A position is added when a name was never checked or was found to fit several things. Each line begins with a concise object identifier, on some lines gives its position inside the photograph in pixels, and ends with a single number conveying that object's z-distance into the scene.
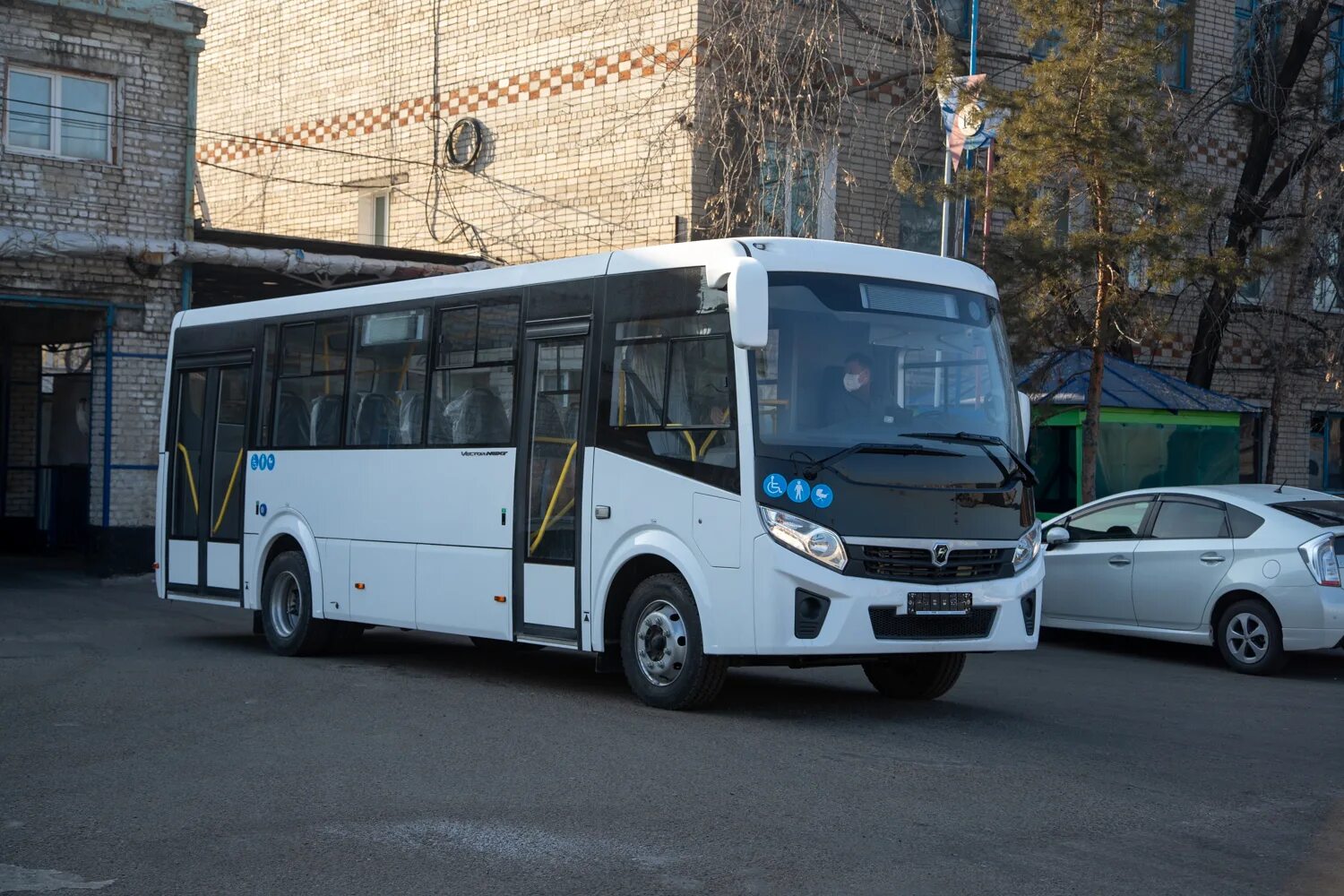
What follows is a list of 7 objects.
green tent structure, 19.81
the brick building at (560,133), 20.78
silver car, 12.88
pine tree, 16.70
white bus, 9.34
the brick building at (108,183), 19.98
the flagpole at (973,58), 17.73
